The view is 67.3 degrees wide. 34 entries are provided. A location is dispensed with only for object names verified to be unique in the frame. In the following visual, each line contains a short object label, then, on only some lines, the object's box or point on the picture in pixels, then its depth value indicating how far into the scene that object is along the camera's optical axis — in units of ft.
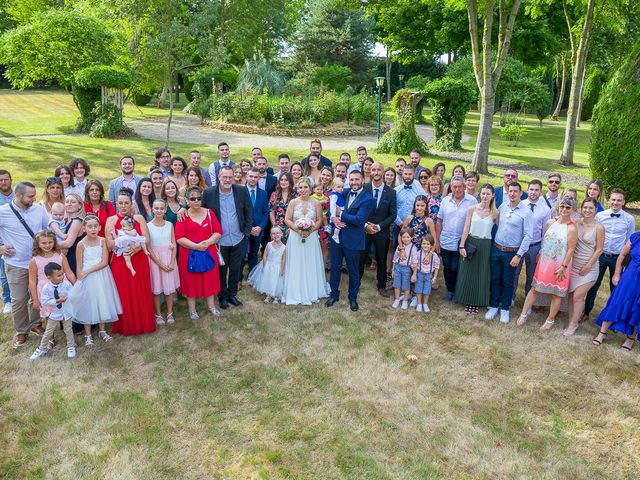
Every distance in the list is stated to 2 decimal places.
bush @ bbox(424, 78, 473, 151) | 62.90
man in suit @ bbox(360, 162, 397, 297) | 21.62
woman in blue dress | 18.28
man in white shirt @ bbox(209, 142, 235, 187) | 26.86
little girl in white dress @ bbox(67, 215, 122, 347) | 17.44
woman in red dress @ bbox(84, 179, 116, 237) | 19.04
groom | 20.84
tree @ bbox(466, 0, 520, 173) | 44.42
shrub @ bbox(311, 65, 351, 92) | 113.80
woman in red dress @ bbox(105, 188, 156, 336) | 18.07
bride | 21.44
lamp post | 63.41
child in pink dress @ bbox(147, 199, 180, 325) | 18.86
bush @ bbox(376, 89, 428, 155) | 57.47
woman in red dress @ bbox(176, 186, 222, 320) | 19.42
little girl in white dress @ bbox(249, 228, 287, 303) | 22.54
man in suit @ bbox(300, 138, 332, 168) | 26.81
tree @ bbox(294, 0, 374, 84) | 124.47
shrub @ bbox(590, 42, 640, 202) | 33.17
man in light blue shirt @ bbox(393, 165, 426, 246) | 23.35
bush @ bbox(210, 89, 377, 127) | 74.08
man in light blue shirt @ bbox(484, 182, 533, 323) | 19.77
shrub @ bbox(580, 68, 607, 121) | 108.27
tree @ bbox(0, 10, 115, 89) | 63.05
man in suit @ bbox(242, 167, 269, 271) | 22.19
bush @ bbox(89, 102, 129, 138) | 62.13
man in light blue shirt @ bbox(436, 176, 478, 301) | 21.45
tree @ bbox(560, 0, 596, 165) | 49.52
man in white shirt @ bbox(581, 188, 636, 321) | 19.45
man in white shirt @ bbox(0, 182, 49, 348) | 17.42
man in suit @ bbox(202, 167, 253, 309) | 20.53
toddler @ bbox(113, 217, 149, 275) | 17.87
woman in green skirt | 20.51
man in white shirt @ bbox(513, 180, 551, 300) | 20.31
